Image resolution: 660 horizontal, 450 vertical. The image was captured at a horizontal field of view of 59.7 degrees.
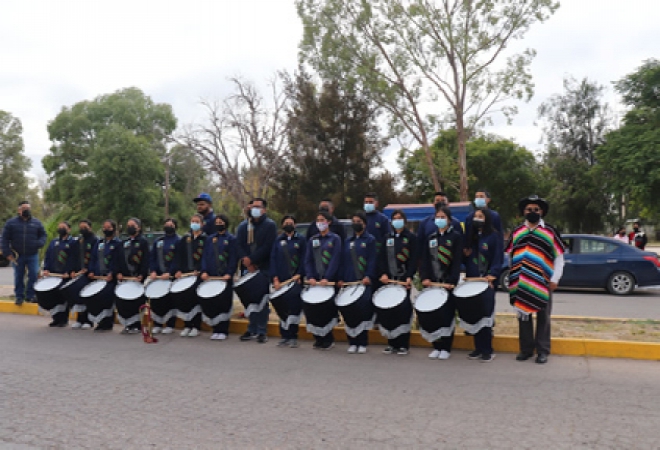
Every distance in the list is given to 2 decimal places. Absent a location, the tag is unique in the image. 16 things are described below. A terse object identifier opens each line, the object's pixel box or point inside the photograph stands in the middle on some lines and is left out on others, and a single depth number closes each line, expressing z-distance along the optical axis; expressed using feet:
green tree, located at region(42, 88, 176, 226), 130.72
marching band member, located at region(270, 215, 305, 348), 26.20
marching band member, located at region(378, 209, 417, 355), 24.04
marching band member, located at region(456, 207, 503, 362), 22.04
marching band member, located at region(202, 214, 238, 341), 27.71
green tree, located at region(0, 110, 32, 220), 163.32
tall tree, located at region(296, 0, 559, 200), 73.15
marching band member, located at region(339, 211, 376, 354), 24.36
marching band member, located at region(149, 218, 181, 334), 28.89
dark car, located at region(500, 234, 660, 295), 43.80
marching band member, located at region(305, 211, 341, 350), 25.21
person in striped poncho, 21.52
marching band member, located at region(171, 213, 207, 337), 28.40
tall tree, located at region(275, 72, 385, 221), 107.34
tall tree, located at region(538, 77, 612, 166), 132.05
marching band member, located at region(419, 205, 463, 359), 23.03
